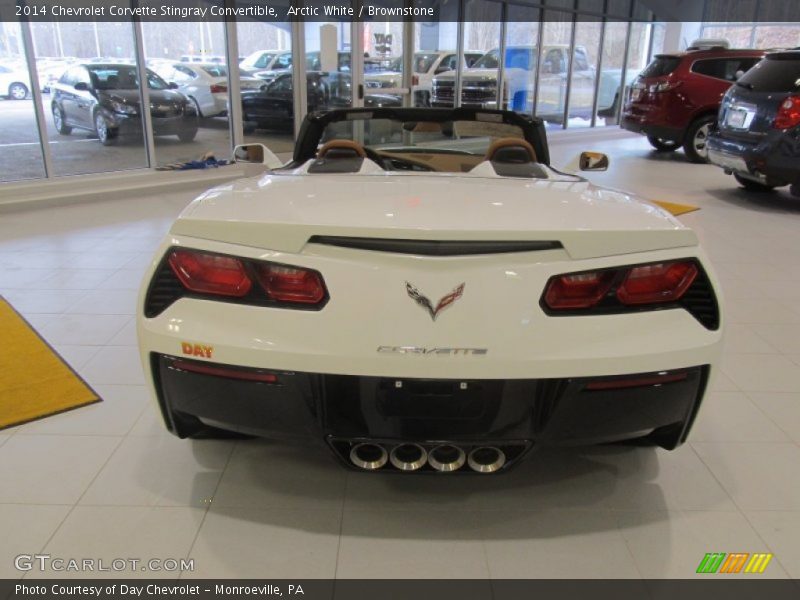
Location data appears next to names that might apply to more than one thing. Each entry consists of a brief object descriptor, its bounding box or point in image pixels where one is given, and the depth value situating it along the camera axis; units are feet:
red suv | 29.96
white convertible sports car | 4.91
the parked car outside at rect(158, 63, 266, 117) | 30.25
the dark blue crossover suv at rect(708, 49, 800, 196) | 19.79
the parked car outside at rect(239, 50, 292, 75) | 29.94
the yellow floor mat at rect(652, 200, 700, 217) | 21.38
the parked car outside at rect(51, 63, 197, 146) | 28.86
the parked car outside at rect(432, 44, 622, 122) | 39.58
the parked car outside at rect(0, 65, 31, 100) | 34.68
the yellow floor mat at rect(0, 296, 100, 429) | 8.00
